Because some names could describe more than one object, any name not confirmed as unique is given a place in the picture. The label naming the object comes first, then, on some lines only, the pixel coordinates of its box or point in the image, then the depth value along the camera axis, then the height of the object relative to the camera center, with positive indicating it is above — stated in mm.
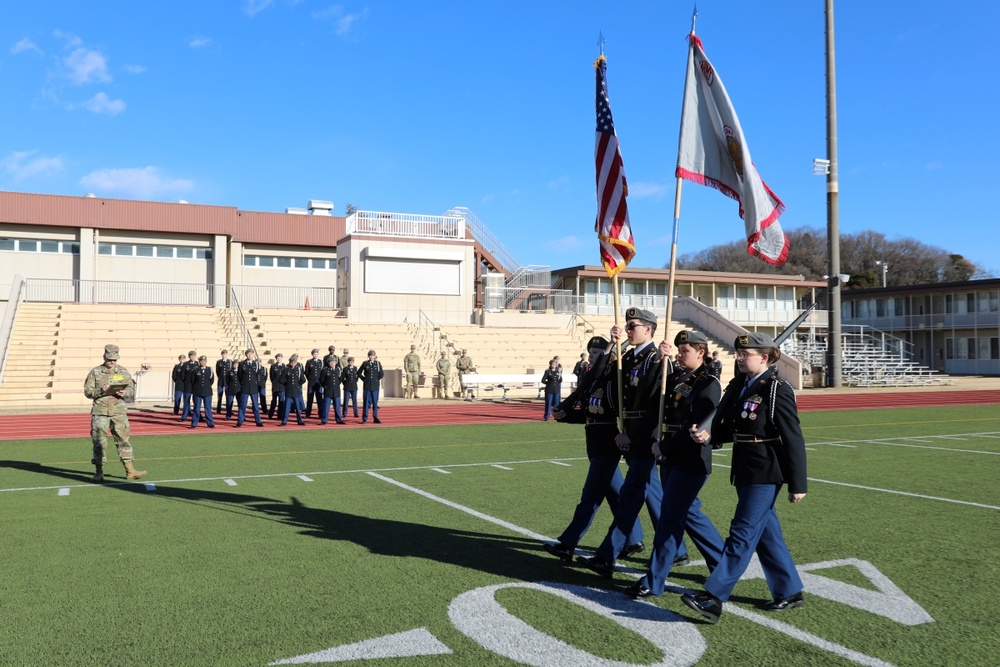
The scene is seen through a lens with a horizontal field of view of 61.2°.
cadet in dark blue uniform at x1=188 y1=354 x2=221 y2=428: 19297 -460
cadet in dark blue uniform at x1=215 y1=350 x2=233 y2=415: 20453 -75
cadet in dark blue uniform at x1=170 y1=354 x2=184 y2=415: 20531 -327
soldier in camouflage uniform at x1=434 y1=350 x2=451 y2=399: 28281 -197
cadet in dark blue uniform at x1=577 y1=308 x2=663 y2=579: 5938 -440
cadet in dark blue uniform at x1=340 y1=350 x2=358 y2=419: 21047 -373
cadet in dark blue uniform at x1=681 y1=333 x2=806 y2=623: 5043 -634
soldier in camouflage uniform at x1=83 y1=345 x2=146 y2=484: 10680 -530
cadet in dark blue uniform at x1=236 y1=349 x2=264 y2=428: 19859 -494
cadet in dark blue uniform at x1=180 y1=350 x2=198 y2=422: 19859 -307
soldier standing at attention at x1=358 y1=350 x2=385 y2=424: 20453 -291
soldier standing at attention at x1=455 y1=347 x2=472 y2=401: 28656 +38
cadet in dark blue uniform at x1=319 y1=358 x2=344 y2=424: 20172 -454
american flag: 7219 +1347
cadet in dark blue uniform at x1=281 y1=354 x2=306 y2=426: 19906 -471
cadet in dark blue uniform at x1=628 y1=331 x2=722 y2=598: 5422 -628
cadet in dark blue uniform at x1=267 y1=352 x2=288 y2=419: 20327 -315
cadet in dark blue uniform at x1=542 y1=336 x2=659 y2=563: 6430 -680
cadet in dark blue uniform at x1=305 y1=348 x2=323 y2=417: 21425 -178
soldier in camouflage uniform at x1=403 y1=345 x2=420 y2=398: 27734 -129
